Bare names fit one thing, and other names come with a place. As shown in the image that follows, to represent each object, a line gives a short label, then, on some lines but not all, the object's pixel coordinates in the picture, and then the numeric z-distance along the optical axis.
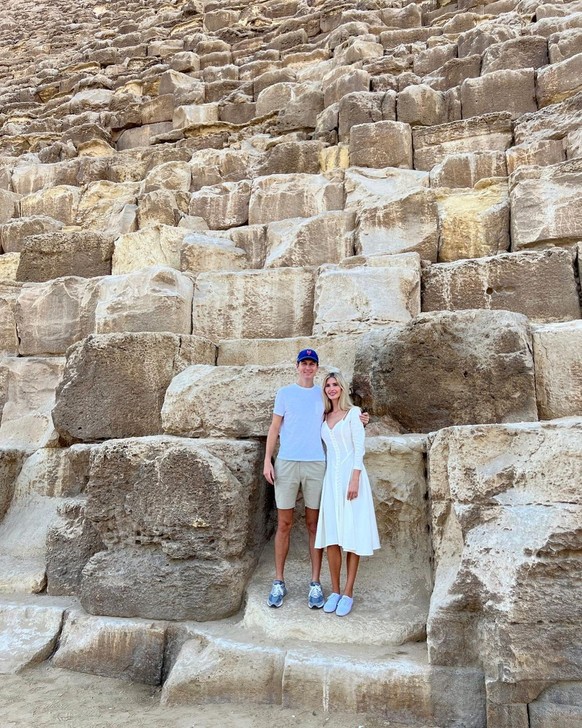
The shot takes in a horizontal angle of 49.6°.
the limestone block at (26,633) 3.15
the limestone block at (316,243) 5.71
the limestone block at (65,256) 6.22
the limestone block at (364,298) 4.57
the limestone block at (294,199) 6.60
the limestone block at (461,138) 7.00
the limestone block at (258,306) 5.01
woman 3.00
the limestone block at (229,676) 2.71
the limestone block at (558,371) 3.52
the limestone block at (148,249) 6.04
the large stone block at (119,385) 4.02
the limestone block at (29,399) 4.77
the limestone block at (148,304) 4.88
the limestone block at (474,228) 5.36
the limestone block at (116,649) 3.04
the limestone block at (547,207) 5.05
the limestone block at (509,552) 2.44
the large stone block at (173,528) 3.16
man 3.23
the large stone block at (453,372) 3.36
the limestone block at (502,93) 7.49
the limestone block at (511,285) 4.52
